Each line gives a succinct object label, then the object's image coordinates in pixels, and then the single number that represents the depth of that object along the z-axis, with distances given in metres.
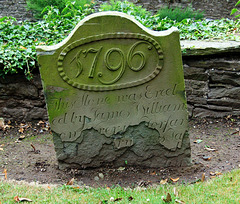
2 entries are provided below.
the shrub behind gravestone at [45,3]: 7.31
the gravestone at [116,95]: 3.07
